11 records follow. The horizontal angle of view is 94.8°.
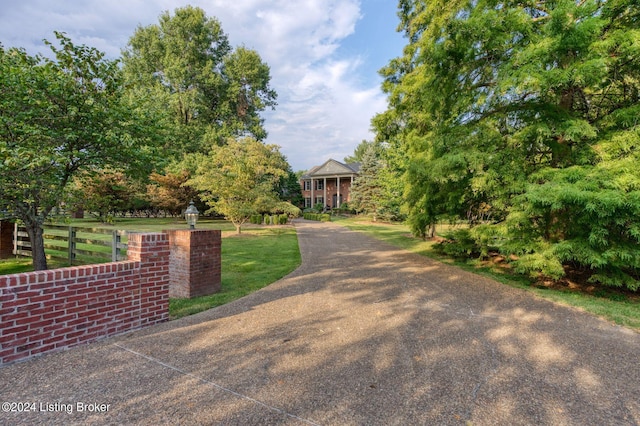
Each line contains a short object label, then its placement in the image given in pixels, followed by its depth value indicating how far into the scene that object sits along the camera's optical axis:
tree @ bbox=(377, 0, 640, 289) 5.01
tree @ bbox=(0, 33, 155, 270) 4.71
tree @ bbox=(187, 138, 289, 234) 13.82
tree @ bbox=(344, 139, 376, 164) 69.88
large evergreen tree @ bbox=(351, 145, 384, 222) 29.33
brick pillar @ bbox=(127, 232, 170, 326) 3.64
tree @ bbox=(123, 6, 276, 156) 25.84
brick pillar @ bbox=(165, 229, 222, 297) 5.08
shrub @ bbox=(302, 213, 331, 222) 29.10
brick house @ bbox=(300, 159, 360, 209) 39.91
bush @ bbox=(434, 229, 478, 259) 8.39
